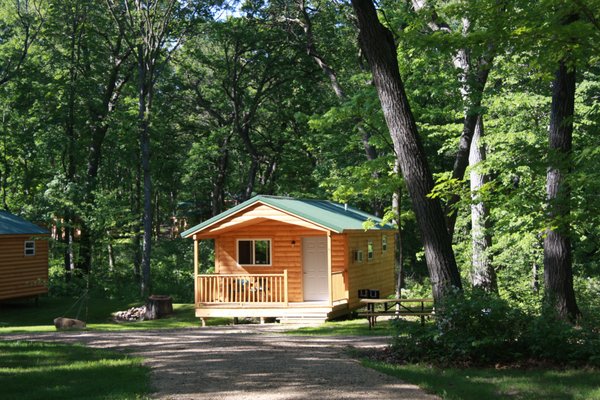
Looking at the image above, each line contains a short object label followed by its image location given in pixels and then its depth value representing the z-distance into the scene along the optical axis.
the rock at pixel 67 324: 17.69
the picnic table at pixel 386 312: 14.55
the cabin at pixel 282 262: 18.48
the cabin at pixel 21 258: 24.59
